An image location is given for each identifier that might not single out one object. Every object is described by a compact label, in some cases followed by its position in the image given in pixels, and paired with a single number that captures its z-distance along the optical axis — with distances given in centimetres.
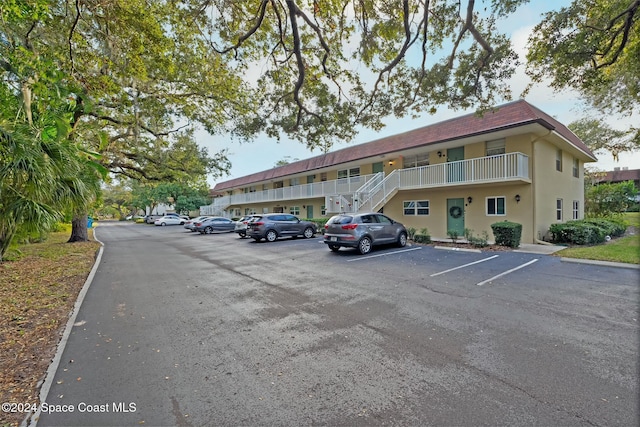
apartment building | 1280
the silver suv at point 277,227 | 1636
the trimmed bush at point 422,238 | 1322
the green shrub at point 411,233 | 1392
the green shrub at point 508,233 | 1156
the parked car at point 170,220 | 3884
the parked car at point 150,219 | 4400
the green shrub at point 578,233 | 1200
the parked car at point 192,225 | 2558
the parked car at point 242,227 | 1847
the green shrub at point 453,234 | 1320
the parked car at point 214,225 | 2438
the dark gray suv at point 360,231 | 1084
